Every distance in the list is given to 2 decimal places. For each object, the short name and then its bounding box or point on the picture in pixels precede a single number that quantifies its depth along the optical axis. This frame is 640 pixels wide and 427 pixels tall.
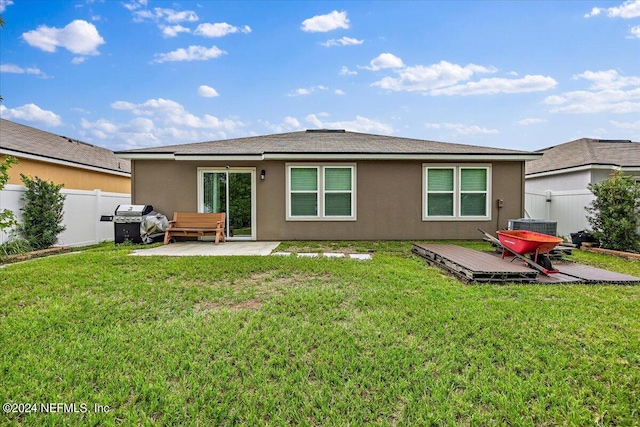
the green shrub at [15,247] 7.32
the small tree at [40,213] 8.12
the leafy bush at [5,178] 5.22
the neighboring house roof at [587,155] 10.99
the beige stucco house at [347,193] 9.87
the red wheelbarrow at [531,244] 5.44
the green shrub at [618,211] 7.88
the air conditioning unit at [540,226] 7.49
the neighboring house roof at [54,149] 9.41
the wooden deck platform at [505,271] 5.05
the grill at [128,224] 9.01
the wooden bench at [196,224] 9.31
